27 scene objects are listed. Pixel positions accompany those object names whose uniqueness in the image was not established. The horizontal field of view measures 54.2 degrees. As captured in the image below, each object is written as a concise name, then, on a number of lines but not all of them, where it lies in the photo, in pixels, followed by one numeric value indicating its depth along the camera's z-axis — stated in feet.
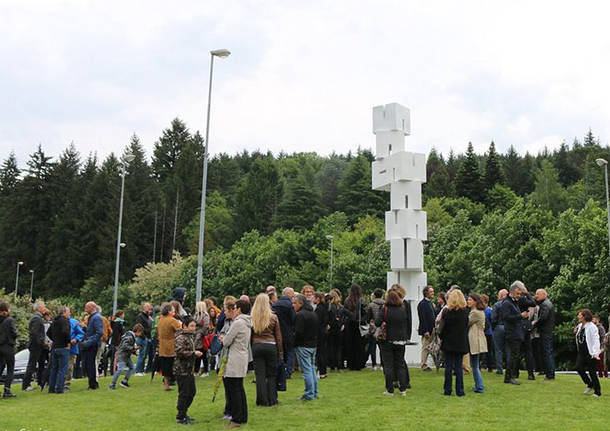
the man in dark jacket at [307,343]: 33.24
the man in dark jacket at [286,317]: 35.73
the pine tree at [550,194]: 210.59
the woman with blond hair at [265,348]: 30.09
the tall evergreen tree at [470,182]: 225.97
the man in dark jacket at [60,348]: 40.15
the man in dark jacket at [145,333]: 47.14
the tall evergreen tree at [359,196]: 221.66
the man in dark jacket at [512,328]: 38.04
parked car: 54.35
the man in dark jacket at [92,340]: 41.65
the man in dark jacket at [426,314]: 42.90
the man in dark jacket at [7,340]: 39.22
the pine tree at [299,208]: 227.20
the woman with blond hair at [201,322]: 42.47
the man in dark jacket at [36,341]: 42.34
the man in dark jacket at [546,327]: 40.16
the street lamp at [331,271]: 148.80
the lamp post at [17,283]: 222.26
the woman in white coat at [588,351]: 35.01
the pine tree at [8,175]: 284.20
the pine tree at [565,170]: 271.08
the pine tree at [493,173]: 232.94
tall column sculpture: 58.08
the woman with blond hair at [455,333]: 33.76
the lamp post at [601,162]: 93.14
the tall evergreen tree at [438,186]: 236.10
